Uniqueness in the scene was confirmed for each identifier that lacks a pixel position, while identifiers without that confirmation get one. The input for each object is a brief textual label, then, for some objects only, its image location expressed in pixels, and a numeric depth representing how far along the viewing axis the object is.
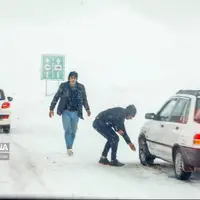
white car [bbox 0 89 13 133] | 21.59
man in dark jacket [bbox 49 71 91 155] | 14.76
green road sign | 45.50
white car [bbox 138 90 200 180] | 10.72
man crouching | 13.10
